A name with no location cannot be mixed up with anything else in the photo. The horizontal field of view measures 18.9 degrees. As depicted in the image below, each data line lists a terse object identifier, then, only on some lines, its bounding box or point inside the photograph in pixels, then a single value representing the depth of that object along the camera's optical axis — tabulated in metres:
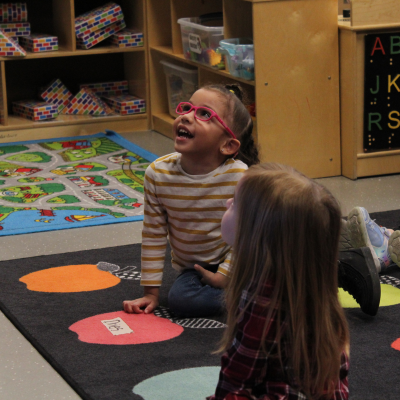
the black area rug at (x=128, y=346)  2.06
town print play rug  3.80
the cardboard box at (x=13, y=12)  5.80
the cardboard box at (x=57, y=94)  5.99
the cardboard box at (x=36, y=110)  5.79
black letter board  4.25
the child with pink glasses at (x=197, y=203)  2.50
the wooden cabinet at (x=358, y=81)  4.19
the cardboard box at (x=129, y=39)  5.89
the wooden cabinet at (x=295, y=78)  4.16
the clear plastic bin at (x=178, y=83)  5.36
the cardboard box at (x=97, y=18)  5.80
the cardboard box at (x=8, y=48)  5.51
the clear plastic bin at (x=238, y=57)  4.29
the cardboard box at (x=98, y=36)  5.81
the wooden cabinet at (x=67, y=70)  5.71
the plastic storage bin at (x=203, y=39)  4.72
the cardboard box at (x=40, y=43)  5.67
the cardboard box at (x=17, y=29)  5.76
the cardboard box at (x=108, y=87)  6.26
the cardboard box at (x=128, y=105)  5.99
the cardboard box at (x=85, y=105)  6.02
